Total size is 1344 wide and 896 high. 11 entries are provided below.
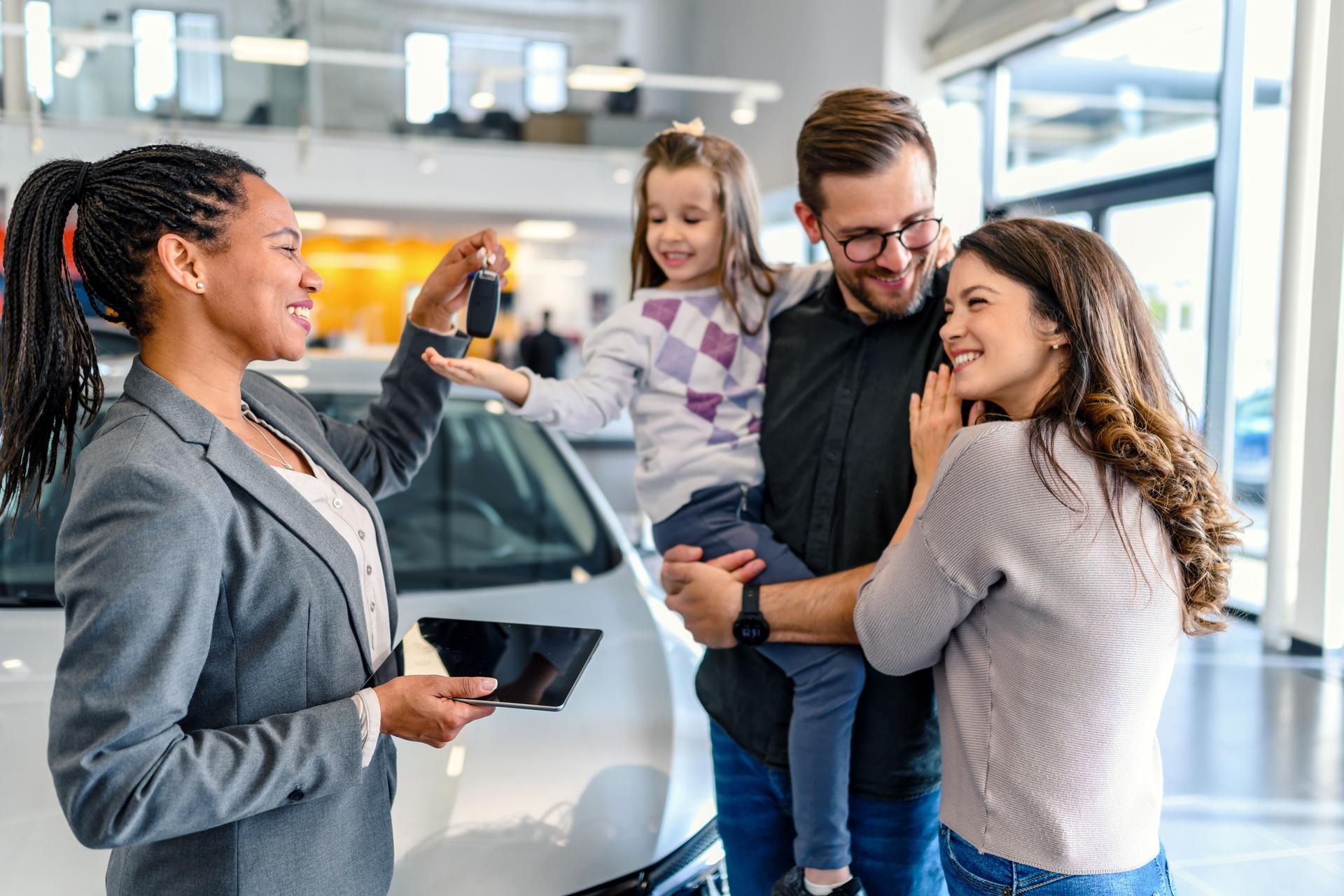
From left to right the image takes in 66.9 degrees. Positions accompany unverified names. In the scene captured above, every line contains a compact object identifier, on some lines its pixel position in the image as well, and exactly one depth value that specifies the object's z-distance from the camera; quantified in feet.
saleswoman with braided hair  2.89
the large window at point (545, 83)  41.19
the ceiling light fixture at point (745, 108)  29.14
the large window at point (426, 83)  36.24
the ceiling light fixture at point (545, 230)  40.19
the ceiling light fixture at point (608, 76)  24.68
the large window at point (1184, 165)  17.34
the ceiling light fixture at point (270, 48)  22.56
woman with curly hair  3.43
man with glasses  4.47
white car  4.59
